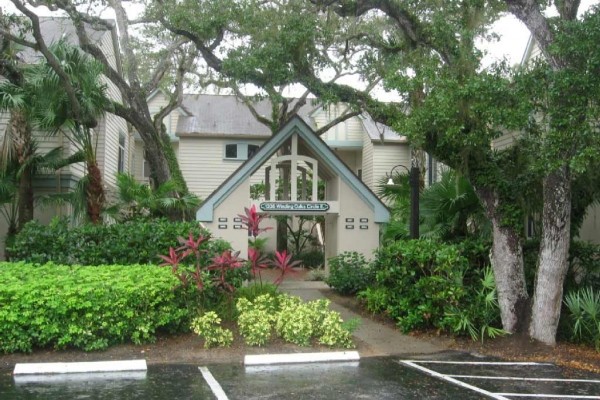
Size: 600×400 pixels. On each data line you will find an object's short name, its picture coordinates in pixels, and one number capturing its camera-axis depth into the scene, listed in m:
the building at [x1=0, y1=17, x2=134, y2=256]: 17.92
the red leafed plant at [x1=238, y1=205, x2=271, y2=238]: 11.39
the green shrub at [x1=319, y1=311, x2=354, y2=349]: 10.50
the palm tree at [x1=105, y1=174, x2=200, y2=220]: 16.70
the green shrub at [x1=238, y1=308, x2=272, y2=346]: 10.37
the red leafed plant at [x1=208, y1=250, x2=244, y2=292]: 11.05
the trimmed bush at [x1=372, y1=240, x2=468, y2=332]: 11.70
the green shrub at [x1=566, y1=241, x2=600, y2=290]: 12.29
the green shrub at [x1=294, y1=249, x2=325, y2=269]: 25.41
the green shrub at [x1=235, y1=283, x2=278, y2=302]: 12.14
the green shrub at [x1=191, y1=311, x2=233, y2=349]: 10.30
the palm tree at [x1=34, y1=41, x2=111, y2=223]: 14.83
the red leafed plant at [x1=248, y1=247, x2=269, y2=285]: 11.44
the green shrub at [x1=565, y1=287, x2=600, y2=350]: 11.06
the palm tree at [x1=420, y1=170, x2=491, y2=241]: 13.91
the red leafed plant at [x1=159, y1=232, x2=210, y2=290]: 10.69
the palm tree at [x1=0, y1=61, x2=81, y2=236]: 15.07
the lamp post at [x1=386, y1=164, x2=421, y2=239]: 13.81
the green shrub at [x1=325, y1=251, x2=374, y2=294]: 15.63
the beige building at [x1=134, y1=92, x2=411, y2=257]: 30.17
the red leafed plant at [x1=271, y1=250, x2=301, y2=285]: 11.21
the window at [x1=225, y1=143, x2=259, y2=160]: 30.62
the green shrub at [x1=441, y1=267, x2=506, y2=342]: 11.35
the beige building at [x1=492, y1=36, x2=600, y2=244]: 14.23
